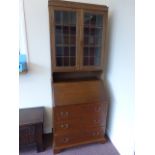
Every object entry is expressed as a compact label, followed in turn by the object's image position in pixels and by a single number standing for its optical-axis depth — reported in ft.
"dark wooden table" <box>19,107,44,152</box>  6.08
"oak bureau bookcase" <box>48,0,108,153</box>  6.01
